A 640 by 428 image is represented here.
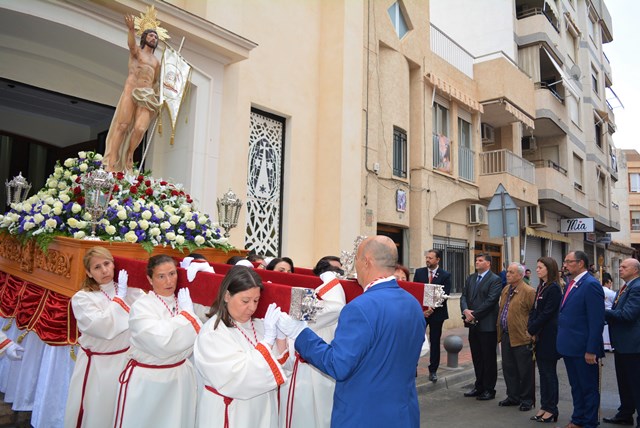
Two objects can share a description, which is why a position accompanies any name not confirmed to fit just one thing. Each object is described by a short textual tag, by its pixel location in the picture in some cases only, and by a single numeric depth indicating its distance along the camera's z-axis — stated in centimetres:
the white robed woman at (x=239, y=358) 280
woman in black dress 590
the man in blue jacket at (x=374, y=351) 254
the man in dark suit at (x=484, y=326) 689
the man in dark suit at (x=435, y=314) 750
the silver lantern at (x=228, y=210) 655
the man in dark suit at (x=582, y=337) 521
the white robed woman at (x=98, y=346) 381
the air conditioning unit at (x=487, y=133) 1817
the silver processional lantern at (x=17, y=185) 606
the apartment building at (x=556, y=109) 1909
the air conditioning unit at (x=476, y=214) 1565
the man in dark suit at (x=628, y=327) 530
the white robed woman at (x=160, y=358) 325
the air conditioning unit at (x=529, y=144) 2200
